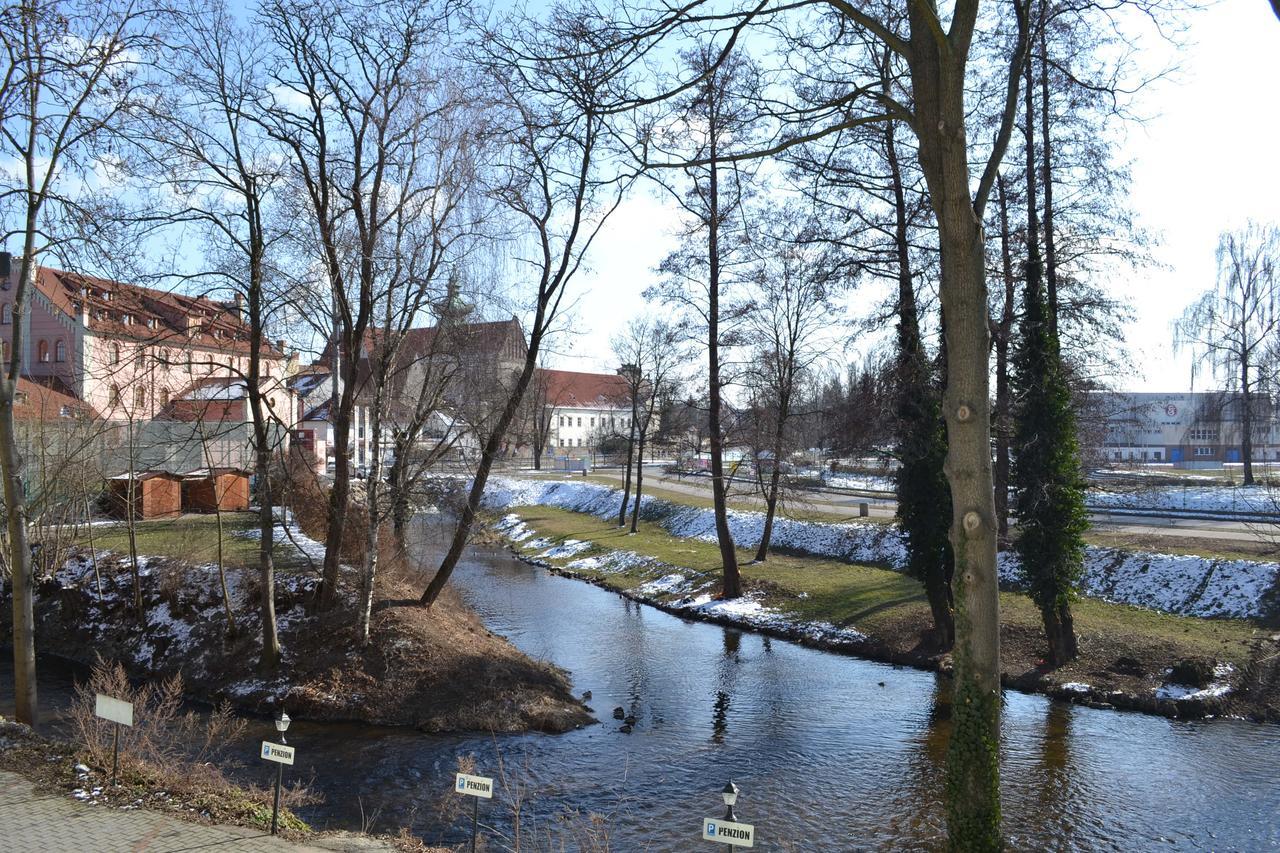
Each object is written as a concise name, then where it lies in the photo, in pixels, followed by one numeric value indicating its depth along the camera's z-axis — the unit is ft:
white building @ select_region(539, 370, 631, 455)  286.87
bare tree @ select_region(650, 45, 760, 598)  79.15
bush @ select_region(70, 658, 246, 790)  29.78
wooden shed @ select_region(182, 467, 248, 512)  104.32
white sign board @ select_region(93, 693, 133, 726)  27.43
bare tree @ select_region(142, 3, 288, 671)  45.24
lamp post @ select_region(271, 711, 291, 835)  25.14
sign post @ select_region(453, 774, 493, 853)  24.20
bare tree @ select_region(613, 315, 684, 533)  121.70
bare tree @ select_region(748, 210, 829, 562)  84.07
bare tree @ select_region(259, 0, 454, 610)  48.26
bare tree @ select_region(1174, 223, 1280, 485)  127.09
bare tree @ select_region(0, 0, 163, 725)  32.65
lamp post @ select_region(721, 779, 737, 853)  20.07
